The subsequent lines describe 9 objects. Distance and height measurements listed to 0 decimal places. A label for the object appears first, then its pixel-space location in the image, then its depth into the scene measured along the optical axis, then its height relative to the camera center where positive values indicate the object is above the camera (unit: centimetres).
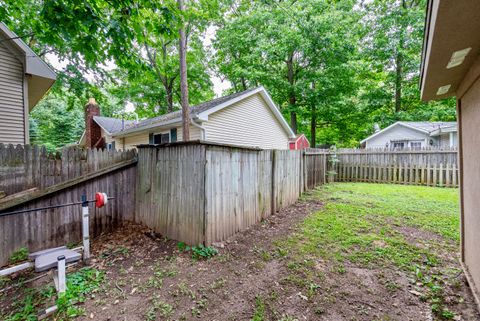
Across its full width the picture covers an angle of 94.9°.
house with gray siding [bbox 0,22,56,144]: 562 +215
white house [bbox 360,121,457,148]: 1435 +174
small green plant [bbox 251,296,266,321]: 236 -170
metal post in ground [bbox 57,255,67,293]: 256 -134
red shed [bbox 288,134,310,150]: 2142 +175
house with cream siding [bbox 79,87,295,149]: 948 +164
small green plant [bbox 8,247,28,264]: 353 -154
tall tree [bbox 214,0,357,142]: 1571 +809
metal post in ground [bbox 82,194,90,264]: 333 -114
